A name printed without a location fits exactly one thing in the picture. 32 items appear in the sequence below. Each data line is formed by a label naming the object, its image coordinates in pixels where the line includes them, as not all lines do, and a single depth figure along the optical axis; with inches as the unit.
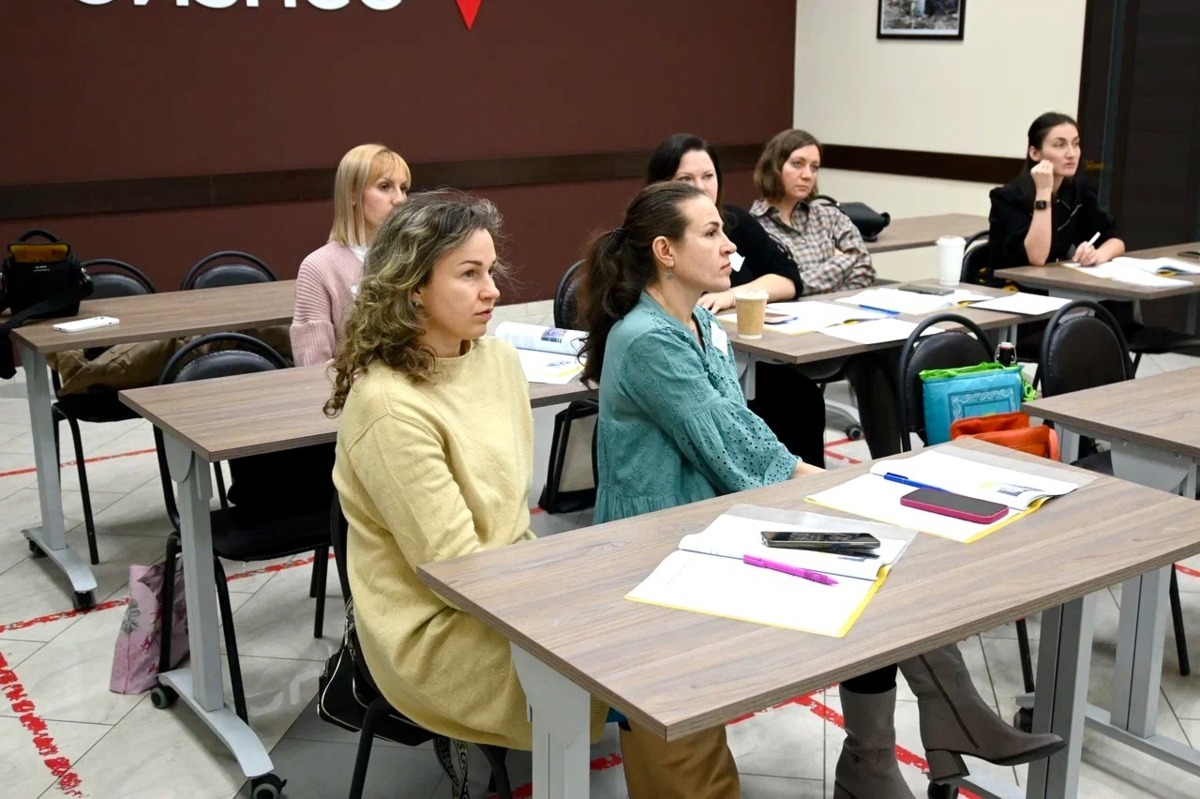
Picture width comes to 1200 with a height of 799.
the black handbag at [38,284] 159.5
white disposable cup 178.4
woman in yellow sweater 82.7
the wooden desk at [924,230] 220.7
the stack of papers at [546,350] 133.3
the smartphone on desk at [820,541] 79.6
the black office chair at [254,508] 117.4
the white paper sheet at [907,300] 164.2
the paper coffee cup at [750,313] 144.9
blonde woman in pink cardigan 147.2
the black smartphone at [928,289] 175.2
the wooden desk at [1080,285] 176.6
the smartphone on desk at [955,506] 85.9
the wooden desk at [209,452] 110.3
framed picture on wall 294.6
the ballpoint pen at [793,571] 75.7
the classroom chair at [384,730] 89.0
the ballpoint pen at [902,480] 93.2
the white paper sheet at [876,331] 147.6
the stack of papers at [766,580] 71.6
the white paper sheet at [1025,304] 160.7
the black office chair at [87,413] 159.2
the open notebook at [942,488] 85.8
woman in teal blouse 93.8
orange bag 111.4
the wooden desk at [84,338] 150.1
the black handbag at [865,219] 223.5
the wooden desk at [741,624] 64.4
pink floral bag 123.9
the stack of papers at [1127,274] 181.3
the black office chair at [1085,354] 137.0
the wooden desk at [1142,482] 107.7
